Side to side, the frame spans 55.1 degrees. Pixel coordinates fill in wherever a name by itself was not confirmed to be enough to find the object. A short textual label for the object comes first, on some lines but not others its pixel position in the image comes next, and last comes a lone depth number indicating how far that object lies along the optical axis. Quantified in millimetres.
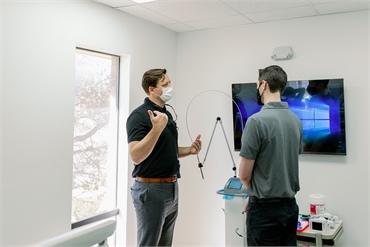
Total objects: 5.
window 2920
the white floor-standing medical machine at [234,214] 2963
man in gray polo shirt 1959
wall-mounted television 3109
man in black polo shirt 2203
